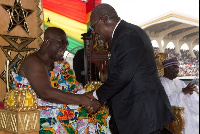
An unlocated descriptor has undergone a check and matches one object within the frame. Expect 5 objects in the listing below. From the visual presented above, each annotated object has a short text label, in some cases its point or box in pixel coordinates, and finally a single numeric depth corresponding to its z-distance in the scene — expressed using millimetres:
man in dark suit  1610
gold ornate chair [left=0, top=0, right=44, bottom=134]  1613
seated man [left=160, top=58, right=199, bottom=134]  3352
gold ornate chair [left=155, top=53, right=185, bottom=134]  2951
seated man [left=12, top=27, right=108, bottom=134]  1836
